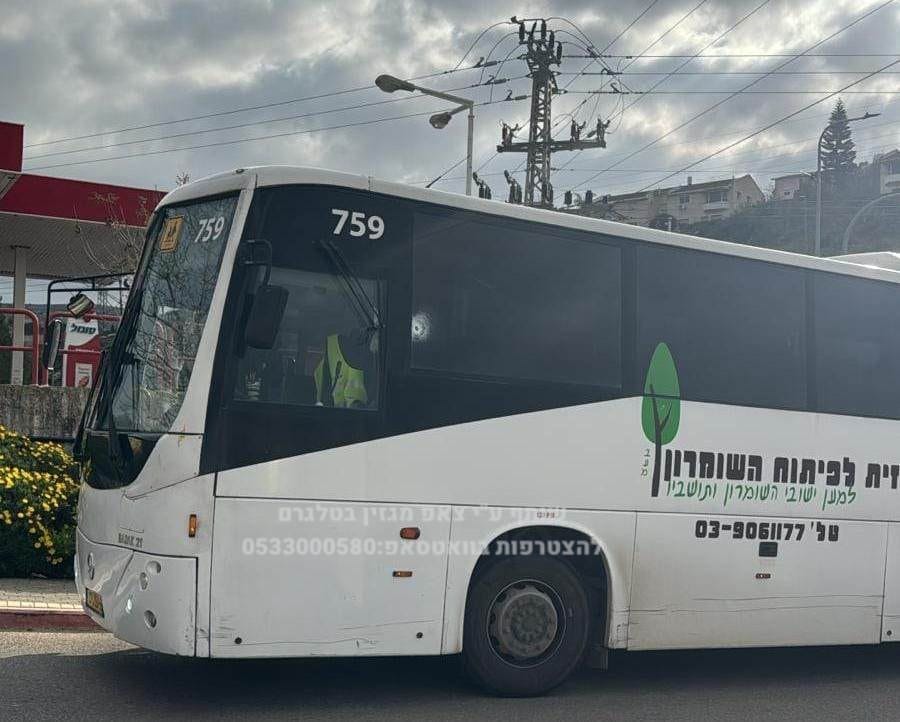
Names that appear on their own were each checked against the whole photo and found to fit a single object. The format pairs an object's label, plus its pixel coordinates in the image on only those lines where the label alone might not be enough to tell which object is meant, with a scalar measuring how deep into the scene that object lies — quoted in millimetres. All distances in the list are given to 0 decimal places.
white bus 6926
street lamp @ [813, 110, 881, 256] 36256
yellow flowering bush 11305
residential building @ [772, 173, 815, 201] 115862
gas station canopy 22562
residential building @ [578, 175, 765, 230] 125500
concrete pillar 22662
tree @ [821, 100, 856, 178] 133125
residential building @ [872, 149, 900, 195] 126300
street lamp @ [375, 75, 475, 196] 21016
